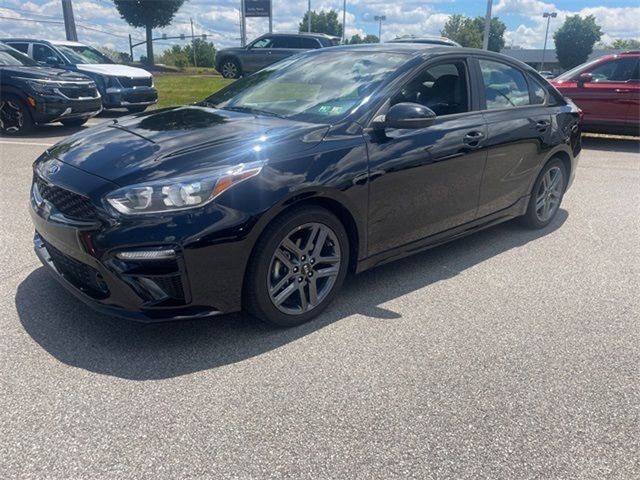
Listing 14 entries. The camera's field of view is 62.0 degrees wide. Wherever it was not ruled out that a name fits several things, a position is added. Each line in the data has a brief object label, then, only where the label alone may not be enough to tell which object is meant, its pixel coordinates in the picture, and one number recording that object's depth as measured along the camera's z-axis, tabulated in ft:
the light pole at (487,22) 74.61
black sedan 8.91
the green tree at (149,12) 148.97
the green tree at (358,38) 280.29
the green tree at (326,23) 285.06
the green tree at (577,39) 218.79
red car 32.32
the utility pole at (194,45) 209.71
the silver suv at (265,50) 63.41
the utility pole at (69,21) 69.67
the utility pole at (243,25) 108.99
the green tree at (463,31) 254.88
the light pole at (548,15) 218.18
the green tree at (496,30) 294.66
